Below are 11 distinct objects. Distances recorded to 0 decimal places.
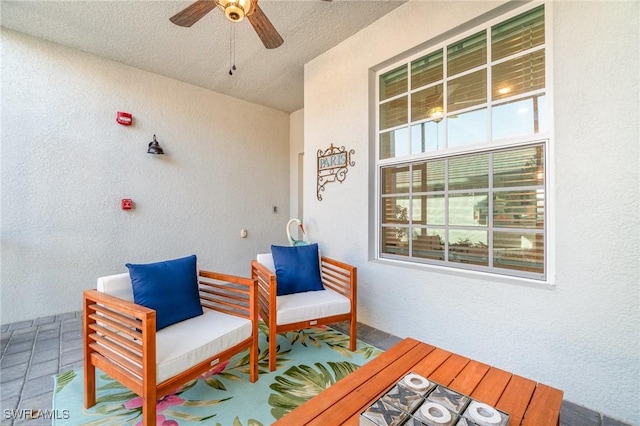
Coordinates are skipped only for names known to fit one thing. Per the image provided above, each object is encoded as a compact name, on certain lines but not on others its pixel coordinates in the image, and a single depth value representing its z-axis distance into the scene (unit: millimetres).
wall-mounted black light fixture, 3600
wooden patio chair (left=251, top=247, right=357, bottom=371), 2059
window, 1980
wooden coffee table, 1077
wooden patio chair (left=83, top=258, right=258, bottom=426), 1354
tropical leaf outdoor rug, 1589
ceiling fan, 1654
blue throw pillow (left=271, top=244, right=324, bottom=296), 2523
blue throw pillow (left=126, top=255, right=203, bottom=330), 1727
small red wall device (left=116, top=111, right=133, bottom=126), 3432
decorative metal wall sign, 3074
